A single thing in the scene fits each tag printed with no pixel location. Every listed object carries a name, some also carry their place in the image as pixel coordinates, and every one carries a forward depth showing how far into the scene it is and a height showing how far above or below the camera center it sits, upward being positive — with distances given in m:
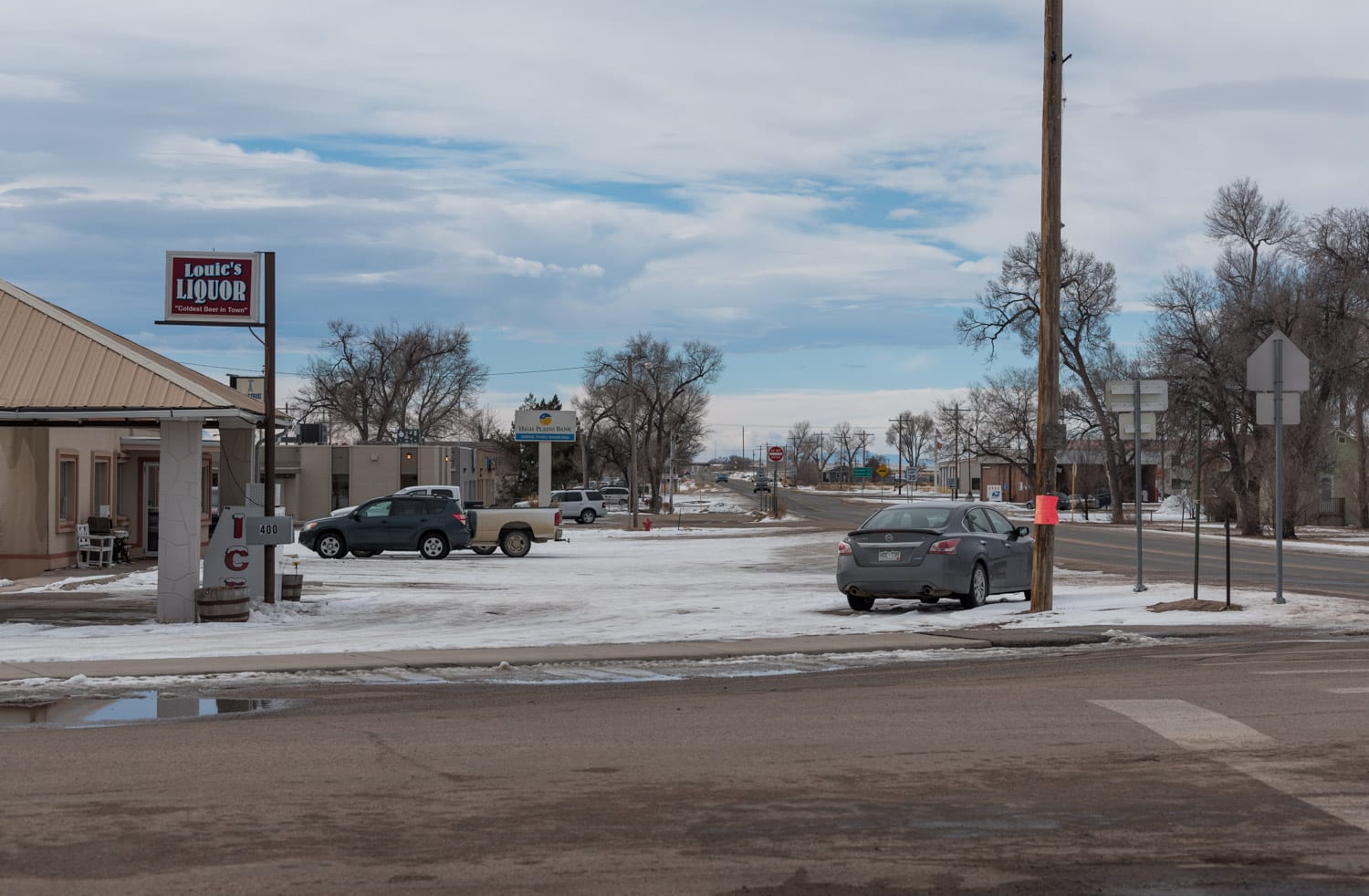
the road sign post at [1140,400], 19.31 +1.07
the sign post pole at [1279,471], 16.69 +0.07
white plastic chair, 28.31 -1.70
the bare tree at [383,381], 94.69 +6.05
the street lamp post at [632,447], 56.41 +1.01
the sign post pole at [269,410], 17.83 +0.75
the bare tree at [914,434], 177.24 +5.24
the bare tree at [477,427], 129.38 +4.13
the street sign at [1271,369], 16.73 +1.32
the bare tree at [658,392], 90.75 +5.49
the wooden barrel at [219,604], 16.83 -1.68
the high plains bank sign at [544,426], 62.59 +2.00
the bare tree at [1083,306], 69.69 +8.63
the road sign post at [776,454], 53.50 +0.70
